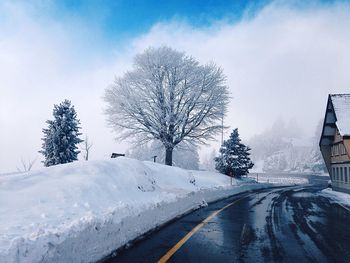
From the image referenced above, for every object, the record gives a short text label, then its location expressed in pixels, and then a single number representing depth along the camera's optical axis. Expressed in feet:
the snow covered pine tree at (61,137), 105.39
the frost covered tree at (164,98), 90.43
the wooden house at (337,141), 96.63
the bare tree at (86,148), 167.12
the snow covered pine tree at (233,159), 133.28
